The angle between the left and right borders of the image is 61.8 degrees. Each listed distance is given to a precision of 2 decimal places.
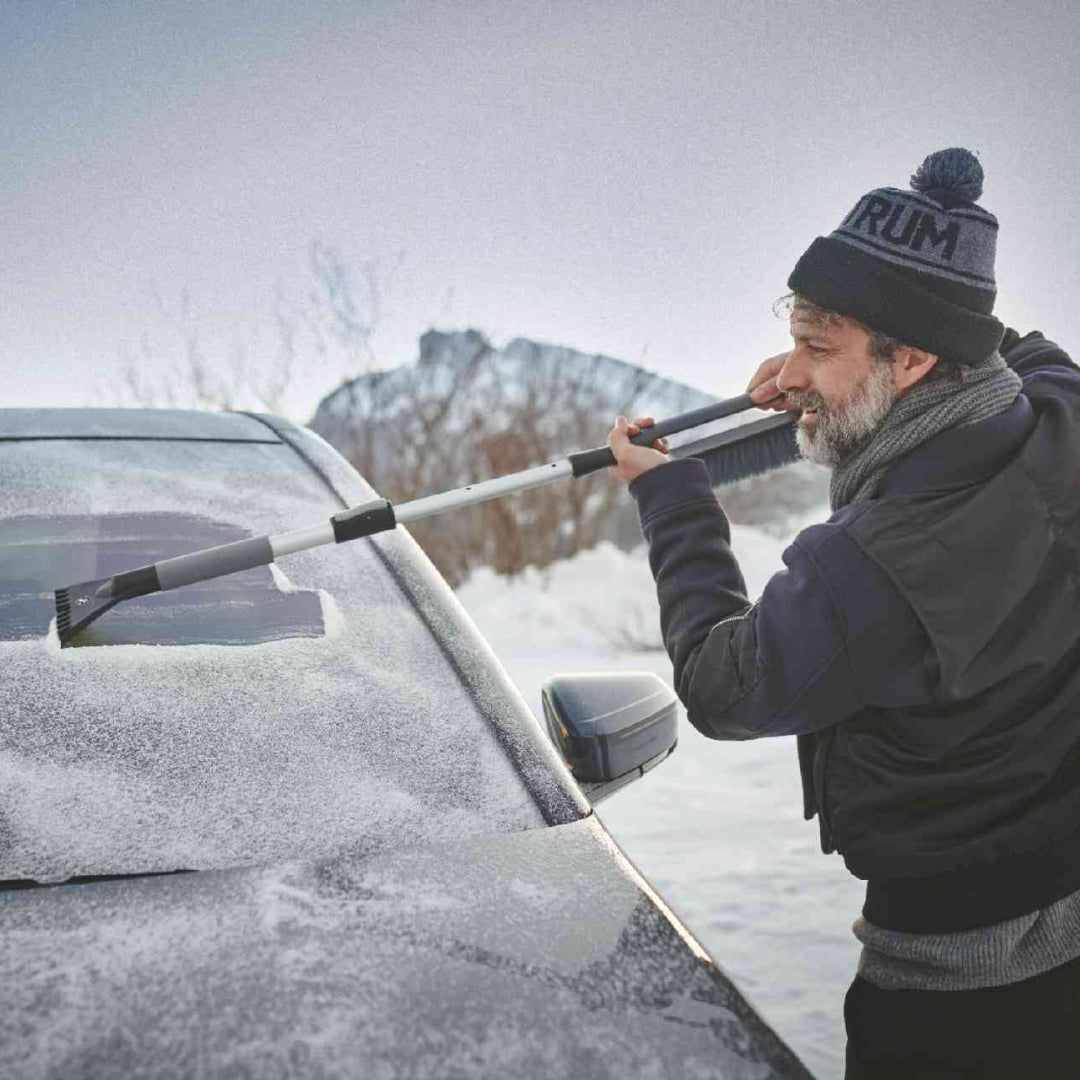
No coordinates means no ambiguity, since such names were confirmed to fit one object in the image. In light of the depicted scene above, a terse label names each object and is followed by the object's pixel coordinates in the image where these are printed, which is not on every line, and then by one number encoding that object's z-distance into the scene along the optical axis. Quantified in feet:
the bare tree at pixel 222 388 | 38.04
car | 2.54
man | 3.89
